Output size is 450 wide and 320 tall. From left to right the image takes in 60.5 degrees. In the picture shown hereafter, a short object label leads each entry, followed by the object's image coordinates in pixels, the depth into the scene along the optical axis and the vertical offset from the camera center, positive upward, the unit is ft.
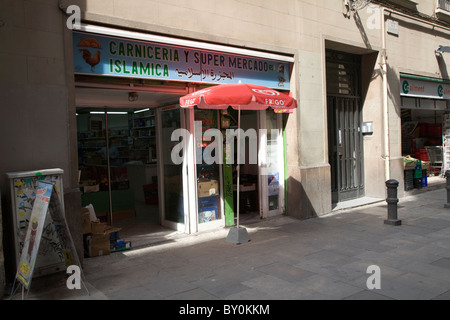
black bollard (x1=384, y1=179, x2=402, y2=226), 24.45 -3.71
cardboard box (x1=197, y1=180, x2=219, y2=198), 24.34 -2.34
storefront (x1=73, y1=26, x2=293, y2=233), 20.48 +1.63
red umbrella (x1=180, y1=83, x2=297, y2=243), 18.94 +2.70
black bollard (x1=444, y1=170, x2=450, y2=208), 29.22 -3.33
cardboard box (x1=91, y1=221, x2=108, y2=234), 19.67 -3.70
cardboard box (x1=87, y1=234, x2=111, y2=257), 19.47 -4.58
